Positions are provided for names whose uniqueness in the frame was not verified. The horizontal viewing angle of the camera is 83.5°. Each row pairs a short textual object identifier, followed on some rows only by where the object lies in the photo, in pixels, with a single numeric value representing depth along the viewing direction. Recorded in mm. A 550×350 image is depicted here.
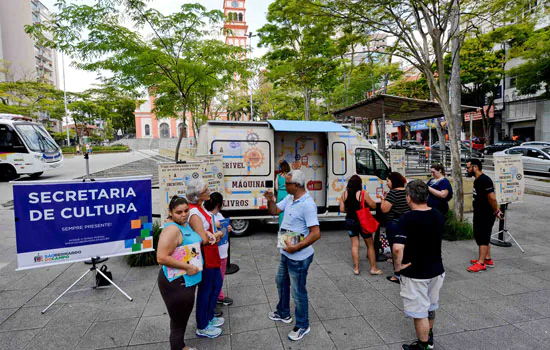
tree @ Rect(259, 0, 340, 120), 10242
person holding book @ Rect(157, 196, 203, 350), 2643
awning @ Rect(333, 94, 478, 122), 9203
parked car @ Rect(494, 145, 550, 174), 15595
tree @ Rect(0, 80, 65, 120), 29172
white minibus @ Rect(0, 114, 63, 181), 15383
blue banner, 3848
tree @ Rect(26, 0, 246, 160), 8773
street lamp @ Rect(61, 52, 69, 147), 36550
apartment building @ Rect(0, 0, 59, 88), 49750
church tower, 60522
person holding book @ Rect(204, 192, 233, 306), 3523
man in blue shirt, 3064
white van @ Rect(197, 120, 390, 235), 6773
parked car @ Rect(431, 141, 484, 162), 13216
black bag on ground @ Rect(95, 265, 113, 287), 4602
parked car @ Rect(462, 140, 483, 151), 28520
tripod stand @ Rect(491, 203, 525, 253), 6195
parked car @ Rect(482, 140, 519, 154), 25203
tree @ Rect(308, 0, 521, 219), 6906
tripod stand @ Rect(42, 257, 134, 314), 4010
